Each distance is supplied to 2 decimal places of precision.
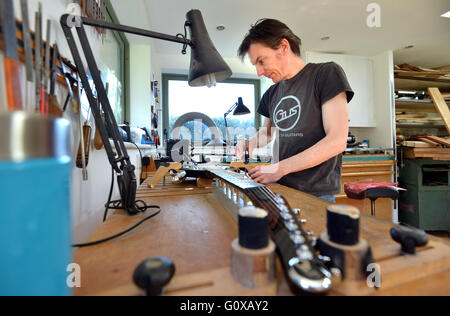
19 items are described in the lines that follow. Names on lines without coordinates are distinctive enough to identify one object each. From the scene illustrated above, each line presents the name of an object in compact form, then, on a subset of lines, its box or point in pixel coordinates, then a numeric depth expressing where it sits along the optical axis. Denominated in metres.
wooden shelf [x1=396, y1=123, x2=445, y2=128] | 3.05
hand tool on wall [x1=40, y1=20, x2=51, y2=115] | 0.46
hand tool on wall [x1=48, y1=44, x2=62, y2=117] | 0.51
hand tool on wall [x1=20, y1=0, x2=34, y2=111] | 0.43
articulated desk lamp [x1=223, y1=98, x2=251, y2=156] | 2.50
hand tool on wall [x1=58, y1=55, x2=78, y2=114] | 0.62
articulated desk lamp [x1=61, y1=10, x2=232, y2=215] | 0.54
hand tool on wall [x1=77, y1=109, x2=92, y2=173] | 0.68
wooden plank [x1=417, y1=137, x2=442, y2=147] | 2.62
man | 0.89
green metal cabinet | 2.74
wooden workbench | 0.27
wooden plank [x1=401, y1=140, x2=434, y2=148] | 2.70
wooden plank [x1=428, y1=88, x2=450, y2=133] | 2.86
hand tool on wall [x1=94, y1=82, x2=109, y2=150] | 0.83
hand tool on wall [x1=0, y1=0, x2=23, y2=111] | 0.37
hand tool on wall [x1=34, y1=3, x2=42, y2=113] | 0.45
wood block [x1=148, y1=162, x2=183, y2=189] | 0.93
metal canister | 0.16
